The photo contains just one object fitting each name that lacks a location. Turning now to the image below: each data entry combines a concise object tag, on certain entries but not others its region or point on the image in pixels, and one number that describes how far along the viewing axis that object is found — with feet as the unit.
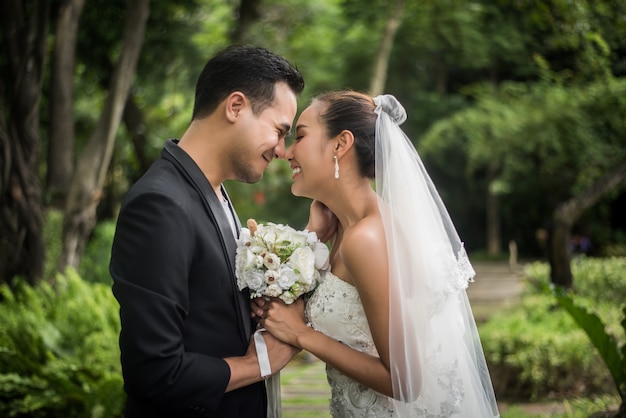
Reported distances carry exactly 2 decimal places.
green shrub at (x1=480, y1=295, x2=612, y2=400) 23.61
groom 7.14
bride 8.93
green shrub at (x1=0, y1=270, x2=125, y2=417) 17.08
